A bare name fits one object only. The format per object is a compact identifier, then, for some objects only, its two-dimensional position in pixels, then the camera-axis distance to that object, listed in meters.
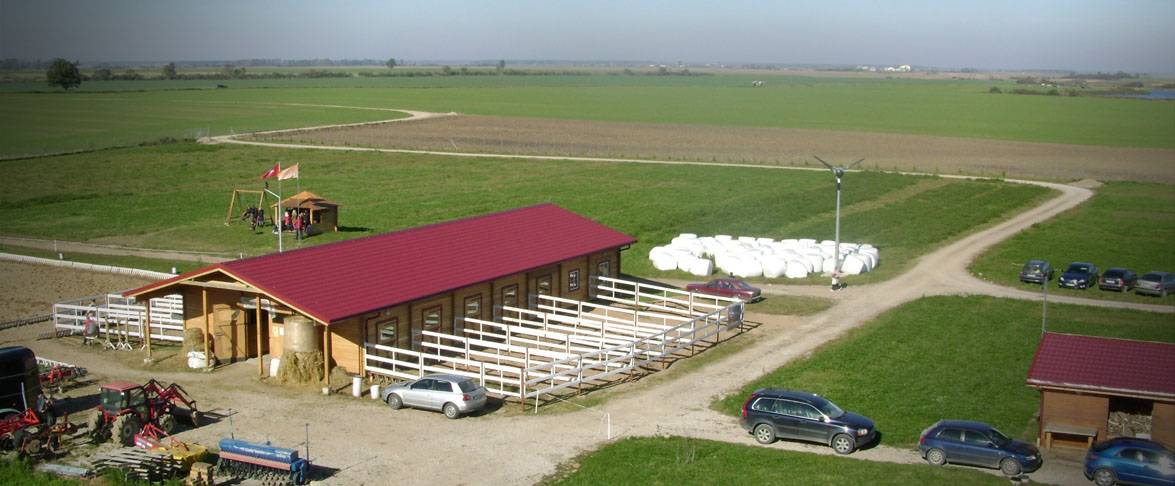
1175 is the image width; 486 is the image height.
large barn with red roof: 33.88
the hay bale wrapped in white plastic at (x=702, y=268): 53.22
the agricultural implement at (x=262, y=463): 25.06
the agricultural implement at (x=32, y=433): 26.97
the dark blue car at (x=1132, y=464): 23.84
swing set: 67.06
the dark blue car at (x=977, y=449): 25.42
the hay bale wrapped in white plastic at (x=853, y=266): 52.78
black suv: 27.34
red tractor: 27.97
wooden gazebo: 63.56
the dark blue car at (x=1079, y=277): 49.50
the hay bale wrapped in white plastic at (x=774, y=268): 52.44
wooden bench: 26.84
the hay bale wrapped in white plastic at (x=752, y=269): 52.59
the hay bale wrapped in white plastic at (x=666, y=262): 54.38
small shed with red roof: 26.44
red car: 46.84
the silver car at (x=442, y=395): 30.05
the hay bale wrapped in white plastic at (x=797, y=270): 52.34
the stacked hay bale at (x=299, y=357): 33.19
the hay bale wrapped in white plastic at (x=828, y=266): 53.37
